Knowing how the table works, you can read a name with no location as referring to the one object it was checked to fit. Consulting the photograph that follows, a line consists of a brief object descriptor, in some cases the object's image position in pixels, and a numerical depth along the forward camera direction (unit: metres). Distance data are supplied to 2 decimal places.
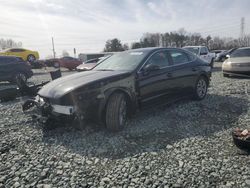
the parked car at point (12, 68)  10.40
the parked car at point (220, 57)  24.55
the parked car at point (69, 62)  21.81
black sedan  3.59
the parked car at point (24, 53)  20.48
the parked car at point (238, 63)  9.45
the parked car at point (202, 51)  14.48
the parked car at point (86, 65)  12.21
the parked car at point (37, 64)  22.70
